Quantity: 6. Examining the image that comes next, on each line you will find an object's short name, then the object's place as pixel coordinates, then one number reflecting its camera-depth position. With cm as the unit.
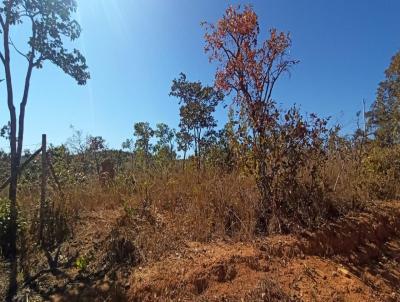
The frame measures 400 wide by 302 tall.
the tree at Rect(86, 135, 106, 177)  1694
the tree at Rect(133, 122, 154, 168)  1565
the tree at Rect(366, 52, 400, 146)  1075
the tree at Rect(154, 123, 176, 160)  1520
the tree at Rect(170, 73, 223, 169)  1441
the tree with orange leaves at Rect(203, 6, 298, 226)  514
